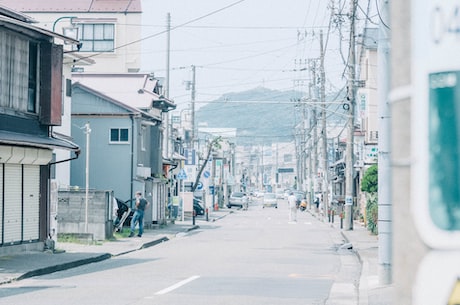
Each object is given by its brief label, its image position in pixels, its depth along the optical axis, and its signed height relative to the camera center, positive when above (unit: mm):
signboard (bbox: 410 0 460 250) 3117 +133
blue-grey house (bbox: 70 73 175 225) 42562 +1092
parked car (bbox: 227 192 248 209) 93625 -3626
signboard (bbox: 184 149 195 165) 55066 +620
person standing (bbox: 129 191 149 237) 35531 -1919
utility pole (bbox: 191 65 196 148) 69775 +5959
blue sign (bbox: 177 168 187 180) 50062 -473
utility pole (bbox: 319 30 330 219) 54656 +2097
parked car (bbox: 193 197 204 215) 63953 -3009
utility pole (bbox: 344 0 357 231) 38562 +1846
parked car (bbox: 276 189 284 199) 154625 -4844
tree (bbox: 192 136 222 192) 68062 -562
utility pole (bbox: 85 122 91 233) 32031 -1366
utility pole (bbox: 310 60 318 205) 67438 +2886
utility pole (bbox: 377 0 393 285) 15404 -228
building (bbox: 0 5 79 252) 23172 +1177
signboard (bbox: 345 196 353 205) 40906 -1495
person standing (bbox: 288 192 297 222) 54878 -2466
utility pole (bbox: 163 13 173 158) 51250 +6167
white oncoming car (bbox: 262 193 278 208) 97062 -3728
